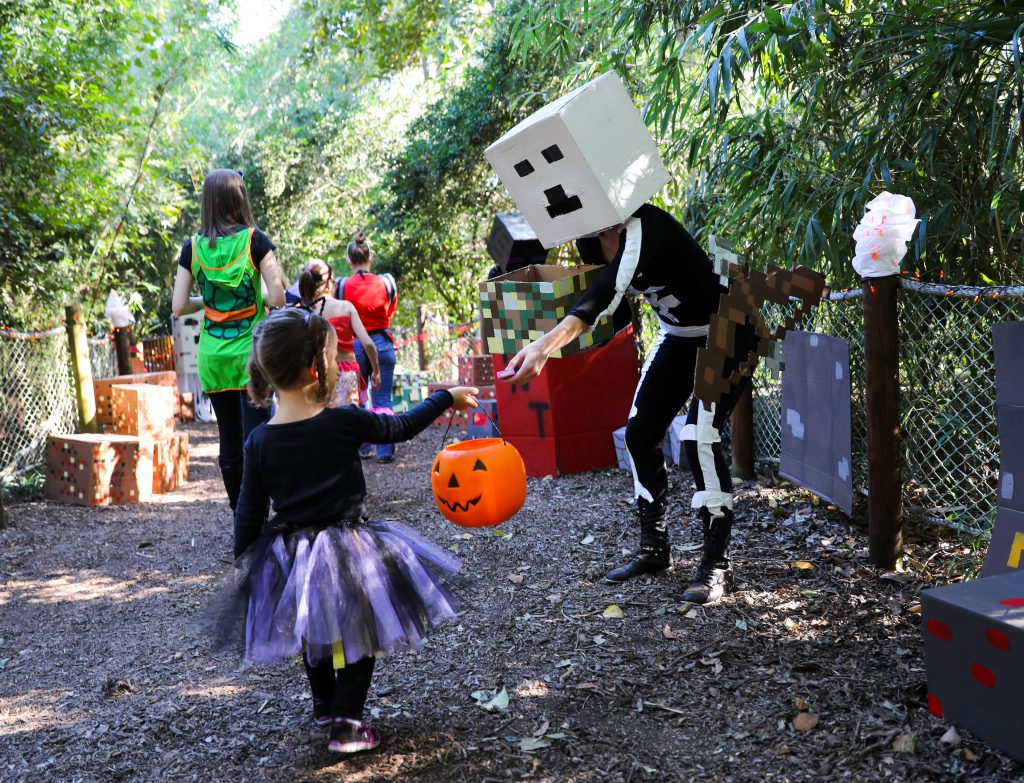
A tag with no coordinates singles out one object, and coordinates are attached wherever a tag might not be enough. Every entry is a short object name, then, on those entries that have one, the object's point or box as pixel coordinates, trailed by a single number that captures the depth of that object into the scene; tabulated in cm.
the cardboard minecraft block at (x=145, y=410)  694
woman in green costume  436
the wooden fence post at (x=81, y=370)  716
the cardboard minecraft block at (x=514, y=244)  677
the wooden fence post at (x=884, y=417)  358
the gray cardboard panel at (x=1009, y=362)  282
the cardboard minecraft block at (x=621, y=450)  609
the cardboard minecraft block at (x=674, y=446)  583
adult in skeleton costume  322
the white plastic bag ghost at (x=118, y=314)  866
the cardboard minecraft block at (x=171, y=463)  688
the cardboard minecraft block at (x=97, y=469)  644
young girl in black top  237
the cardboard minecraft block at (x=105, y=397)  735
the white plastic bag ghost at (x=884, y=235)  332
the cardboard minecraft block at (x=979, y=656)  217
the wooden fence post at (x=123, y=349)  885
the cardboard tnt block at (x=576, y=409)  630
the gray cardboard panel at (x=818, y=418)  407
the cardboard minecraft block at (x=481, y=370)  988
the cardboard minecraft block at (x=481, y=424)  700
